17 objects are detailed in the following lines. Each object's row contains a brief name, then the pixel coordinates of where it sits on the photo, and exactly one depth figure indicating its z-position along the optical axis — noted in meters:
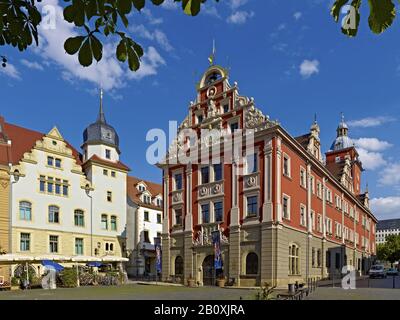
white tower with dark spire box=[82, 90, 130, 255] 47.62
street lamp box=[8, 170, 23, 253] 38.50
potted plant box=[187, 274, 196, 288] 34.08
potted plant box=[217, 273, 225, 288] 32.58
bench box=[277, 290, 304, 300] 16.42
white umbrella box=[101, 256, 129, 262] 36.74
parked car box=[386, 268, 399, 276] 51.41
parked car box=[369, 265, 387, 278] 44.94
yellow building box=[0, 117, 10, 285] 38.09
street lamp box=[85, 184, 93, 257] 46.27
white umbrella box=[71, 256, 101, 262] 33.81
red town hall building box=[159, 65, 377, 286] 31.64
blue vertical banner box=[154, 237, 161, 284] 37.12
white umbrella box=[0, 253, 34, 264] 29.77
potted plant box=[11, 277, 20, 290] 31.82
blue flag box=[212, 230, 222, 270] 32.56
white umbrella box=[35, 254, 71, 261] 31.96
